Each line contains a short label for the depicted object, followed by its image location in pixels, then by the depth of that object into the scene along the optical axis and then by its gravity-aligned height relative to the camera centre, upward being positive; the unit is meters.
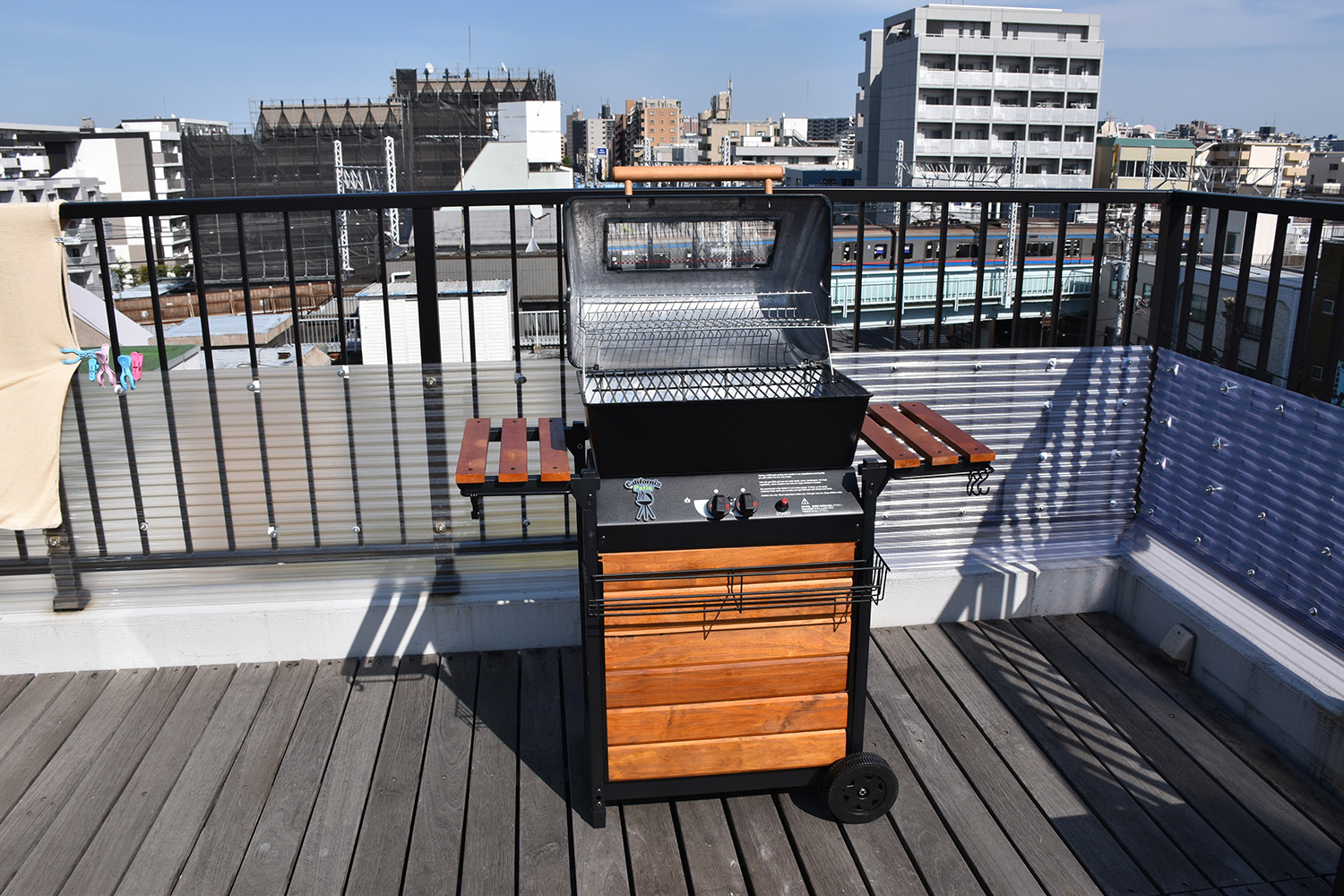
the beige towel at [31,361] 2.31 -0.33
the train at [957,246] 22.50 -0.37
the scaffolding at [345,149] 38.56 +4.33
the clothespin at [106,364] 2.42 -0.35
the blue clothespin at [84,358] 2.42 -0.33
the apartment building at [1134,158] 55.03 +4.94
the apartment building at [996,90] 50.59 +8.30
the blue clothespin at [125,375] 2.43 -0.38
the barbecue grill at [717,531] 1.70 -0.57
